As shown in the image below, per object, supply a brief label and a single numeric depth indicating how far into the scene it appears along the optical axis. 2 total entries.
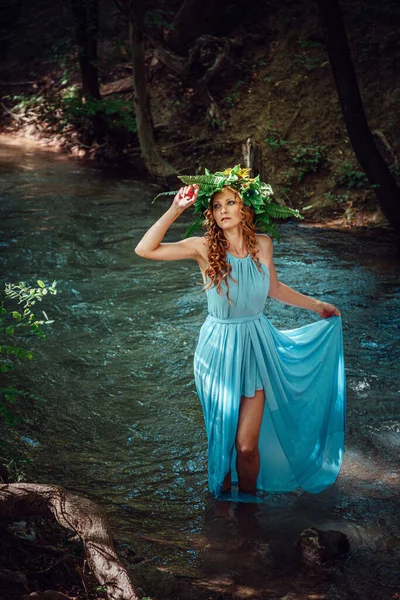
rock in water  4.37
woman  4.84
